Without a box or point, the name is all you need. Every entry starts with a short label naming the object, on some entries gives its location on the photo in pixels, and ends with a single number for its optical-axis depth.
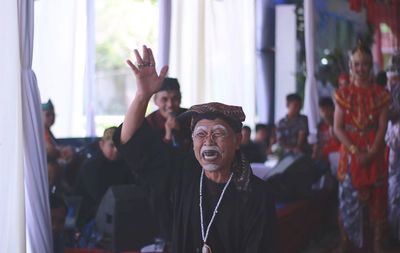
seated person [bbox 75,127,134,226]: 4.43
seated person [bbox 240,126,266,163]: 6.08
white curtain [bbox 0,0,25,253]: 2.74
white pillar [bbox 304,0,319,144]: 5.94
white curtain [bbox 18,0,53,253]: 2.86
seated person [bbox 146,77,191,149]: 4.01
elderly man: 2.39
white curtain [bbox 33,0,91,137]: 4.93
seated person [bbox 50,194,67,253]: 3.65
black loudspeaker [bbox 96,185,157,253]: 3.86
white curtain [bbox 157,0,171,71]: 4.82
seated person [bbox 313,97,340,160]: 6.34
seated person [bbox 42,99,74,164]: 4.73
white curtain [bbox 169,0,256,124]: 5.17
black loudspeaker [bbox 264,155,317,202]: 5.13
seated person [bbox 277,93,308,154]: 6.27
